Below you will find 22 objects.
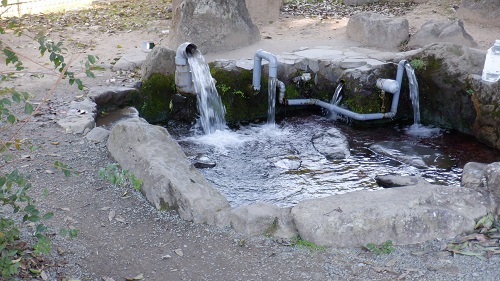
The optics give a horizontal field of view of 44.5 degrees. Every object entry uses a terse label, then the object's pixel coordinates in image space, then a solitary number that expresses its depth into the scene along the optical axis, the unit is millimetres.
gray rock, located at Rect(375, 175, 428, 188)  5523
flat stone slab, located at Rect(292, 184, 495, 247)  4266
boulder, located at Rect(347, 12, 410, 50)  9289
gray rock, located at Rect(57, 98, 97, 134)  6191
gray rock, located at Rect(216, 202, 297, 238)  4395
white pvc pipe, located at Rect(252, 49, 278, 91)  7375
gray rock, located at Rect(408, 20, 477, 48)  9094
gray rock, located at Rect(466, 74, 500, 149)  6961
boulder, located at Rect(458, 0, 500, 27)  10711
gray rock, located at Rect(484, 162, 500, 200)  4590
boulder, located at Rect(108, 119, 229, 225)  4621
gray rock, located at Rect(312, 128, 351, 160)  6648
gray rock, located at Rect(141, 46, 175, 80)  7590
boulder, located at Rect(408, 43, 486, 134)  7297
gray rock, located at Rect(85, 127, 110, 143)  5969
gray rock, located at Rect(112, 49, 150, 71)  8258
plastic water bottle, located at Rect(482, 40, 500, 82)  6703
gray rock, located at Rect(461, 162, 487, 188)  4836
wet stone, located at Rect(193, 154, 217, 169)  6262
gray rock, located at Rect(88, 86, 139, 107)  7145
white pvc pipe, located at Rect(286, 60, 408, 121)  7387
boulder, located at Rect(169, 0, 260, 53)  9000
